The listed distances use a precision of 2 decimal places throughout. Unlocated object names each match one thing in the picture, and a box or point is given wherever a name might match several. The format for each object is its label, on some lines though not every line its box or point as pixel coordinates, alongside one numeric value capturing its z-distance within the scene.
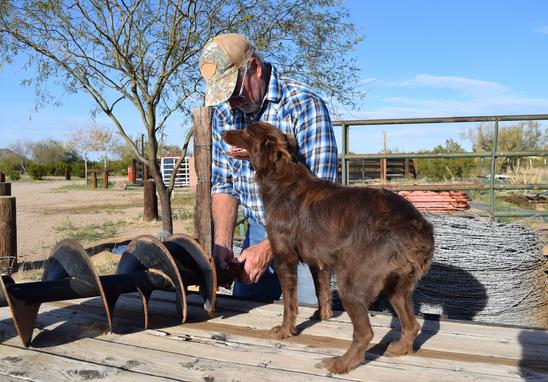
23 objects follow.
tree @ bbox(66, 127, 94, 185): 63.88
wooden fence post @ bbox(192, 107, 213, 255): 3.56
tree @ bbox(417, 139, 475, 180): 26.17
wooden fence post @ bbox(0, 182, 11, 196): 9.81
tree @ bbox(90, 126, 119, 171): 64.56
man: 3.46
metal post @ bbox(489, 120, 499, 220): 8.12
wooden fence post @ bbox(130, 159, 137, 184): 45.91
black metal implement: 2.71
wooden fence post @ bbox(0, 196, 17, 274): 8.38
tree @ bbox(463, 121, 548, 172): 35.01
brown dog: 2.44
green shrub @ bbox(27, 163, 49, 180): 60.72
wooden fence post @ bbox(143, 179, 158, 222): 16.98
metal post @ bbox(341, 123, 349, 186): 8.15
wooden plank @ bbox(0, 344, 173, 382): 2.31
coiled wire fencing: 5.73
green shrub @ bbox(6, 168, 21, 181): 57.94
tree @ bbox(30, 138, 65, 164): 84.56
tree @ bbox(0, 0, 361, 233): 9.76
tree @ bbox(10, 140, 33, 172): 79.38
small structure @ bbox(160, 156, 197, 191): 43.25
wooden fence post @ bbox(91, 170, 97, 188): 40.22
